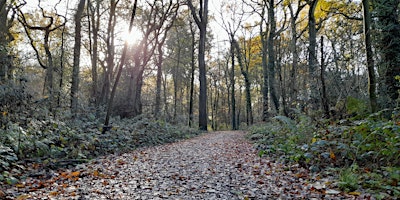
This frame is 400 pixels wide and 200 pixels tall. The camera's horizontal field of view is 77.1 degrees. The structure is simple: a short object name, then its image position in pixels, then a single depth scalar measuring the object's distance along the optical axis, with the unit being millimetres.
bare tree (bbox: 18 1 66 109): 11042
